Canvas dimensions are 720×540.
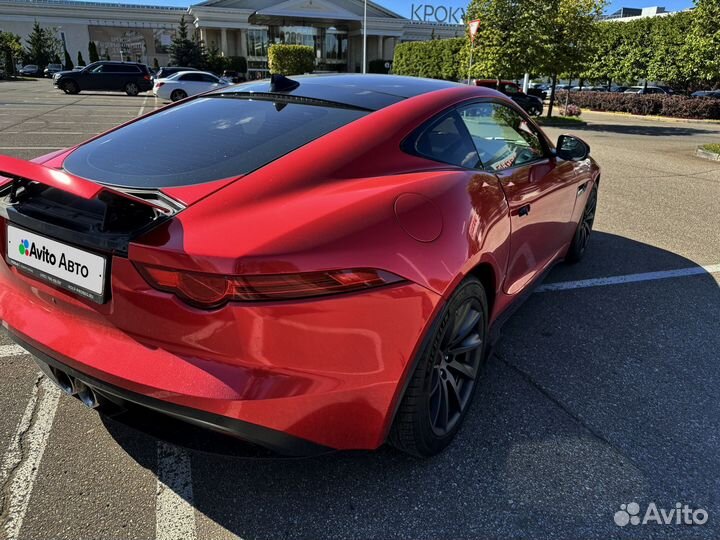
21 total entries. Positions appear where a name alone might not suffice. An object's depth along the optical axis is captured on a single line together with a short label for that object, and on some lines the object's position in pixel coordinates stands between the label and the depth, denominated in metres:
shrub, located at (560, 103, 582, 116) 22.22
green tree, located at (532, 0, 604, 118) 17.62
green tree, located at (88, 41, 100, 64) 62.28
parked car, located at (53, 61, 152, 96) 28.67
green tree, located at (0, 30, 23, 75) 51.73
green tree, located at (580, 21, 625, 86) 28.73
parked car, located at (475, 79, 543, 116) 23.73
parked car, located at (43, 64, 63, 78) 58.94
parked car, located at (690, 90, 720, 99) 30.62
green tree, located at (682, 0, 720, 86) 15.89
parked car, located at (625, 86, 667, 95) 33.38
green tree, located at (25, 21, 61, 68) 64.81
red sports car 1.63
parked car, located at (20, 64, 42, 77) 60.62
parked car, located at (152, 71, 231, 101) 24.88
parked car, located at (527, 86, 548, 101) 31.97
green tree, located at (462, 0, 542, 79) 17.66
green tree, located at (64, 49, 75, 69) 62.06
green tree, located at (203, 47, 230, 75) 54.38
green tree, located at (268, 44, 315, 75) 42.69
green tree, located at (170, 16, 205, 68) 52.62
